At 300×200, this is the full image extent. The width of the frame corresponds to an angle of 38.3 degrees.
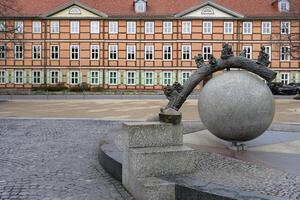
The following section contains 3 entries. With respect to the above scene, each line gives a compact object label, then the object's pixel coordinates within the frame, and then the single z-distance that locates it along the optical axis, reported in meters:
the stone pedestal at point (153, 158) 6.52
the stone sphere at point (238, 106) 10.05
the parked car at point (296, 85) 51.99
